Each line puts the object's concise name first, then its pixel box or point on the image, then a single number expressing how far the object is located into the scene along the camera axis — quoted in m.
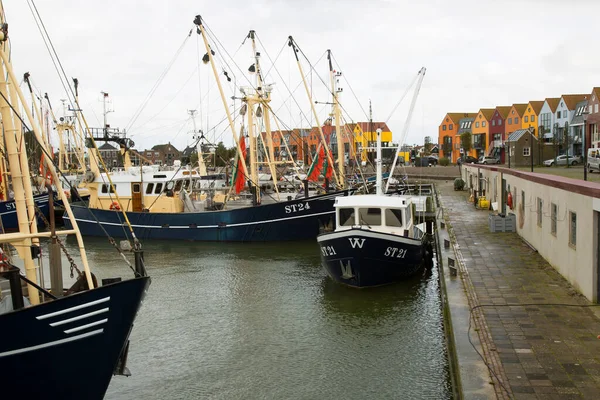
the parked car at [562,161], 52.51
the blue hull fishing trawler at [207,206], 28.45
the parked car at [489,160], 65.20
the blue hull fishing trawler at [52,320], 8.06
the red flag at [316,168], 37.91
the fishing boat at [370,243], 16.66
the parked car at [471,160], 77.46
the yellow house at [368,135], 93.94
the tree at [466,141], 88.12
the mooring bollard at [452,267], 15.15
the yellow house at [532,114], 78.12
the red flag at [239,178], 30.89
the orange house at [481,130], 87.89
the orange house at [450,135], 98.62
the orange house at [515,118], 81.88
